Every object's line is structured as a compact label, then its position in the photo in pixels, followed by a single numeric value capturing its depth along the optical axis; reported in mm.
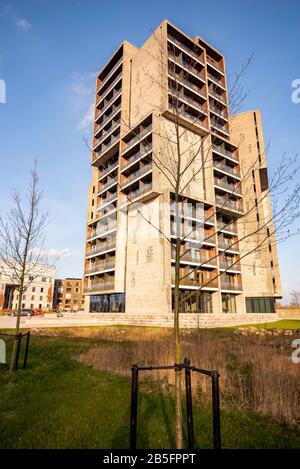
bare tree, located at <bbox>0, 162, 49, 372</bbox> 8805
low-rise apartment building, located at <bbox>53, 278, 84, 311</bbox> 115250
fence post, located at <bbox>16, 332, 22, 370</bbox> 8112
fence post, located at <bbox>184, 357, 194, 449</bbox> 3123
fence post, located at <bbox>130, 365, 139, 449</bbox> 3066
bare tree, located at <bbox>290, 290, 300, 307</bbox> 76781
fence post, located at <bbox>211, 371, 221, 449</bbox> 2749
